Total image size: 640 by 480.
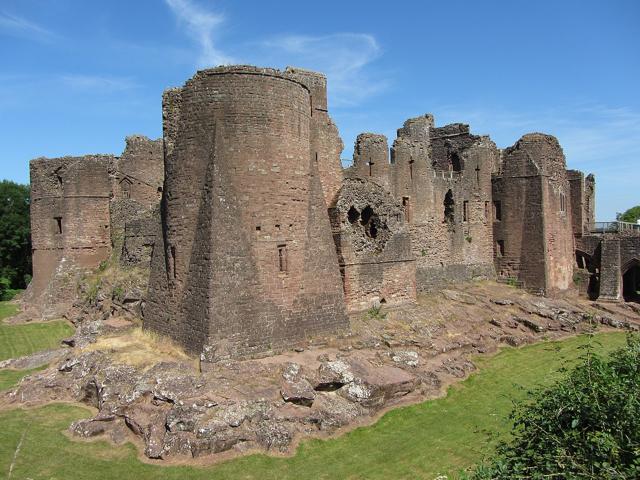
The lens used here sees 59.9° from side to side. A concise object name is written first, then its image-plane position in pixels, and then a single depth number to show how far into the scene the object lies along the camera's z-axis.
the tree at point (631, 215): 77.84
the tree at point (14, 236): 40.25
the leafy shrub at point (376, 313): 19.59
